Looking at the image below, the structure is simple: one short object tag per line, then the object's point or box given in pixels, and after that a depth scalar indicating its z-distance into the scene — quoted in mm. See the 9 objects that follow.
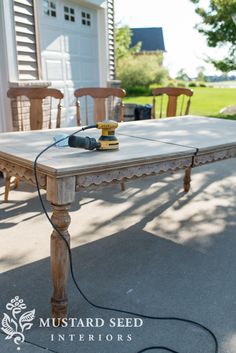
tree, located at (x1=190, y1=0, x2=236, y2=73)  8562
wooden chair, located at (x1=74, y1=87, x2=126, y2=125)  3629
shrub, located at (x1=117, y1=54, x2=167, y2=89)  18109
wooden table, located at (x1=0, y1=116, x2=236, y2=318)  1589
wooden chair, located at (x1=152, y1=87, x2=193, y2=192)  3775
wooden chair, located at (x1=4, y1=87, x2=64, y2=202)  3301
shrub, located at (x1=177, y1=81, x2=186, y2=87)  20656
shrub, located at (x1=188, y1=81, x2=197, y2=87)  23247
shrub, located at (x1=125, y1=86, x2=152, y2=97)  17128
